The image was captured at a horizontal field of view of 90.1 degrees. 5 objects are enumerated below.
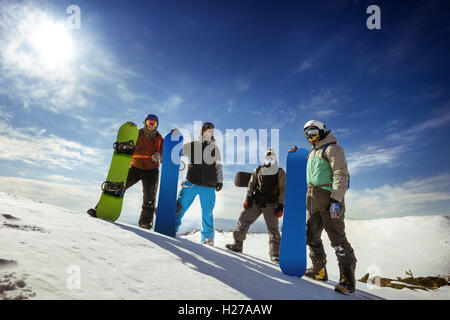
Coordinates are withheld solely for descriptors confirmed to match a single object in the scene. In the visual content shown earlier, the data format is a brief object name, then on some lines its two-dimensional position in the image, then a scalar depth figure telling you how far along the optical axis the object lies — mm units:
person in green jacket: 3143
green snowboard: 4262
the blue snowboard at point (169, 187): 4469
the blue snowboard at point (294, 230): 3309
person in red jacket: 4816
